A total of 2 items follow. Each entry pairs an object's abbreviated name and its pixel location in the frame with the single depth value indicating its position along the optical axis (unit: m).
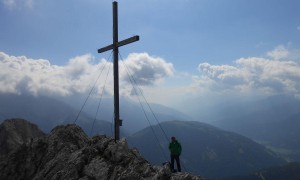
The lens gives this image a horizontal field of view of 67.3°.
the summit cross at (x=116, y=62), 14.99
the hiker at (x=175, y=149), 15.50
